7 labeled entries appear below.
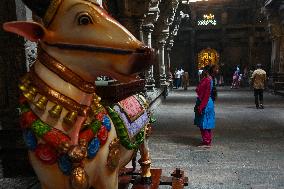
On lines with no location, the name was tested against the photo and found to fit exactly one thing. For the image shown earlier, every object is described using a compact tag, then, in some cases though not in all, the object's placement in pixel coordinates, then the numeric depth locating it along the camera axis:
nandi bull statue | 2.02
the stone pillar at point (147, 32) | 13.15
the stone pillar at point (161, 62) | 19.01
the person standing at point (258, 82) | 13.48
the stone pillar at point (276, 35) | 20.58
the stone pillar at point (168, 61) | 24.89
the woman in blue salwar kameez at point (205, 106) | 6.91
